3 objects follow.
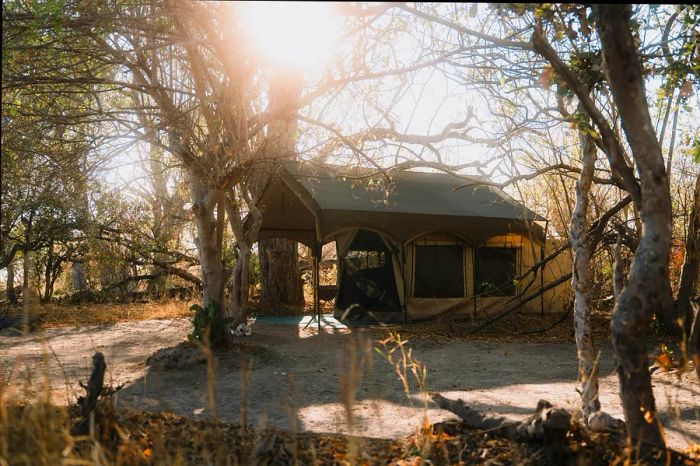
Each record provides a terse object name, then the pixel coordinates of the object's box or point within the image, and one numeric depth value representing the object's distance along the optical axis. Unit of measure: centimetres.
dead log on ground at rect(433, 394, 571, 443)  332
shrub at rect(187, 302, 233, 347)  816
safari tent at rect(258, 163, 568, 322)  1290
